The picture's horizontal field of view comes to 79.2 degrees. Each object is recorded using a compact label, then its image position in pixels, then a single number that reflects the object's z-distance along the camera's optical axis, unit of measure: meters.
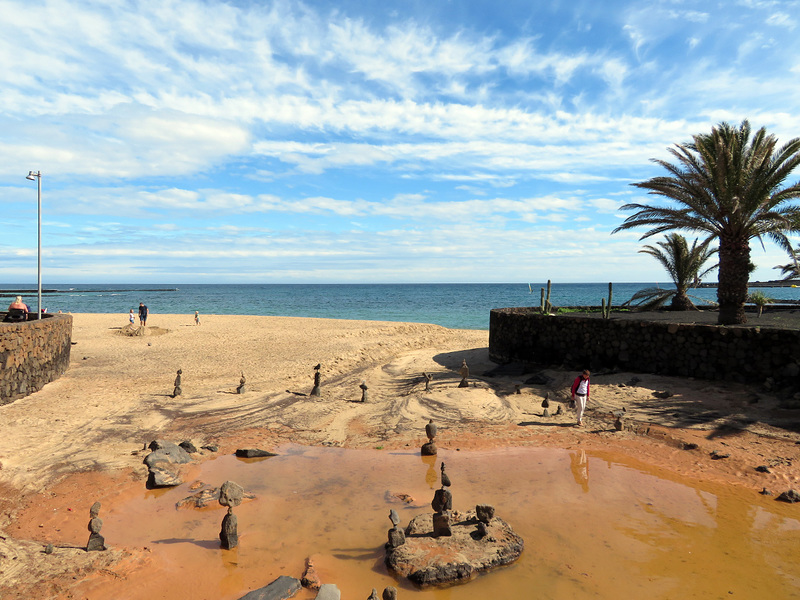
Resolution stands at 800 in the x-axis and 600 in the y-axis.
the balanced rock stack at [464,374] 16.33
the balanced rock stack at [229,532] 7.18
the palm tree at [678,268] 24.94
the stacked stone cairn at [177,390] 15.76
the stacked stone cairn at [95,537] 6.96
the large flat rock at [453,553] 6.53
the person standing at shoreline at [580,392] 12.87
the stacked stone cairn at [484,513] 7.60
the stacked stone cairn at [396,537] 7.06
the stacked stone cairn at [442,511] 7.30
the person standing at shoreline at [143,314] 32.09
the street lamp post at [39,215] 17.28
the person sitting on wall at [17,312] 18.53
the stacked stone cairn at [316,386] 16.06
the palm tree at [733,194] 15.61
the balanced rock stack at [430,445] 11.29
